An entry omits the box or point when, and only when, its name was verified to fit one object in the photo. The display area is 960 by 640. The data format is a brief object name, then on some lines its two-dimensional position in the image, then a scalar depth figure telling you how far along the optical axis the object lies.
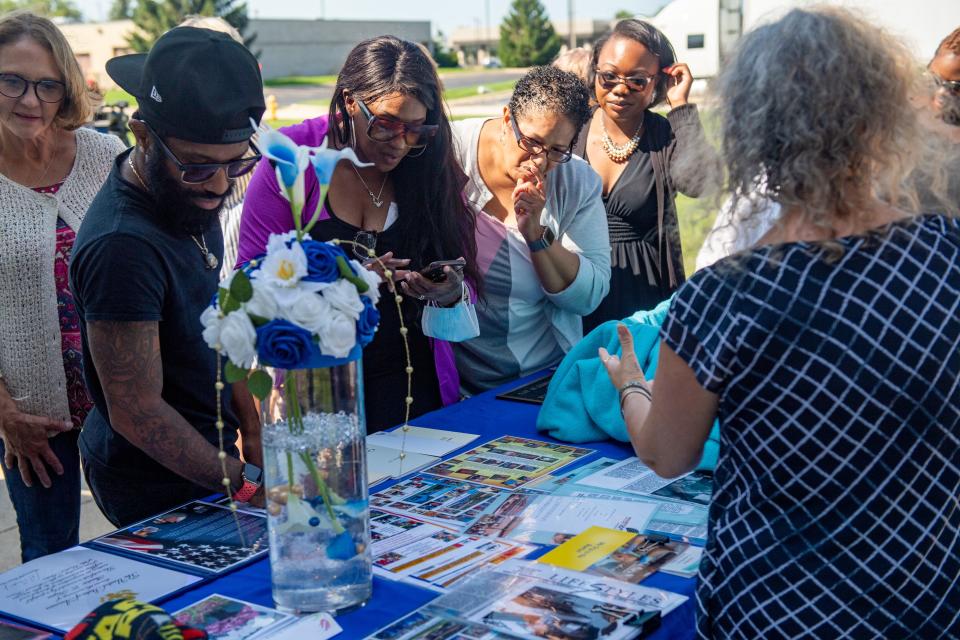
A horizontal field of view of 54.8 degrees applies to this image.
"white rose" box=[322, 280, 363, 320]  1.34
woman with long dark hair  2.25
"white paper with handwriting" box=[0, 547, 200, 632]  1.46
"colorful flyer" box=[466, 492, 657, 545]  1.72
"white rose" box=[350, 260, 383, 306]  1.42
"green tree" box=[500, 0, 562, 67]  49.19
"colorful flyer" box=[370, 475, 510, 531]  1.81
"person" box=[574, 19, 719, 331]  3.29
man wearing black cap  1.68
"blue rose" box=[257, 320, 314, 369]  1.30
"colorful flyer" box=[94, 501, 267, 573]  1.63
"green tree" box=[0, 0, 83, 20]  66.78
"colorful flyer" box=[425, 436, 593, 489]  2.01
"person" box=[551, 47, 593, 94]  3.96
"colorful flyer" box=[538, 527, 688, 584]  1.57
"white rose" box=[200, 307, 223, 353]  1.35
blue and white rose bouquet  1.31
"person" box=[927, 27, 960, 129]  3.03
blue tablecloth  1.42
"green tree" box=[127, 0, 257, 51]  45.16
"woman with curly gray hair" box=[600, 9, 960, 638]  1.19
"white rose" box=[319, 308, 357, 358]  1.32
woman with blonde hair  2.41
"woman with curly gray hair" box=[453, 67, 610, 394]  2.59
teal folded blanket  2.21
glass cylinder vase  1.41
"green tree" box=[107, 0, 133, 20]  70.62
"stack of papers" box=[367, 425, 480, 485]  2.06
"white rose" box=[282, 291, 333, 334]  1.30
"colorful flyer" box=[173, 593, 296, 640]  1.39
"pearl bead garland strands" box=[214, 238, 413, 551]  1.42
